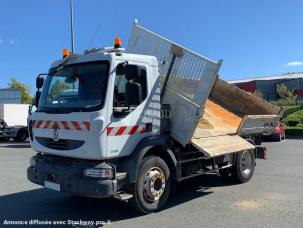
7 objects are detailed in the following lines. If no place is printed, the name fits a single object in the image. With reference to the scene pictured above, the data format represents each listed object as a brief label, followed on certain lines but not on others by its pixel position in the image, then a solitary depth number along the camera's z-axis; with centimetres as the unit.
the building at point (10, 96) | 2826
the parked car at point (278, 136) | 1408
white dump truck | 426
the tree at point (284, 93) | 3270
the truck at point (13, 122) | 1789
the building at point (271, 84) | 4919
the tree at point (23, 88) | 4497
